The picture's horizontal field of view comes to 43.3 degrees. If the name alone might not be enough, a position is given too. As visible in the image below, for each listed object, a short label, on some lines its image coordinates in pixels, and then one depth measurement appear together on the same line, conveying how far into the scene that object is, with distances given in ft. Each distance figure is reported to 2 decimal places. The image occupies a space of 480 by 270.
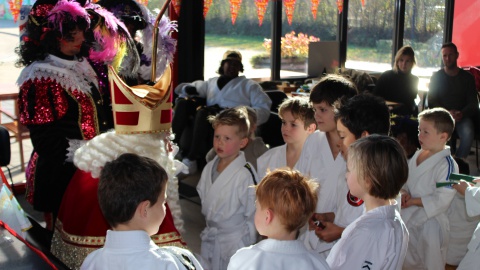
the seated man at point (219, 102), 17.69
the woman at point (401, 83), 20.33
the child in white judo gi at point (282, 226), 6.20
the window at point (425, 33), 28.35
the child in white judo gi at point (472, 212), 8.80
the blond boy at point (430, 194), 11.00
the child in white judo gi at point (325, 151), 9.30
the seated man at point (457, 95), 19.57
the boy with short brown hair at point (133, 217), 5.77
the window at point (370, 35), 26.61
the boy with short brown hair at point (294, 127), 10.13
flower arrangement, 24.04
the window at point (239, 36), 22.06
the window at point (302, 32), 24.40
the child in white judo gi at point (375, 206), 6.77
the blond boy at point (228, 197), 10.27
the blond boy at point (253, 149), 13.01
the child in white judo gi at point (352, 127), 8.24
